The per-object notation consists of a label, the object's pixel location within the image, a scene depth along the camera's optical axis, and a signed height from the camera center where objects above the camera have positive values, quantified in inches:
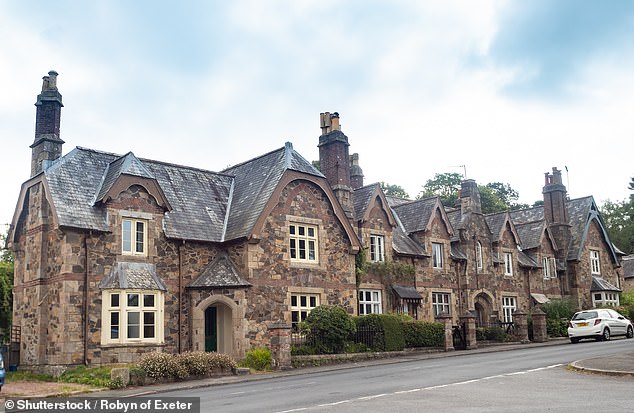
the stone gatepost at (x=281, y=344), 984.3 -42.0
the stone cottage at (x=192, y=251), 979.3 +110.1
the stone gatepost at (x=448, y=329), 1253.1 -35.2
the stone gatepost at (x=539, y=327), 1453.0 -43.3
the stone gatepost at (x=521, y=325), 1450.5 -37.5
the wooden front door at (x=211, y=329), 1122.4 -18.2
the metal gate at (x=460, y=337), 1315.2 -53.1
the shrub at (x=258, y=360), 987.9 -63.4
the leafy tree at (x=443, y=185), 2963.6 +549.4
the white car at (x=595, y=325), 1315.2 -39.8
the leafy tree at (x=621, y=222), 3075.8 +392.0
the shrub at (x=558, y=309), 1598.2 -8.1
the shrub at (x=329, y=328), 1069.8 -21.7
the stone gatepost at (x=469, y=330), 1302.9 -39.8
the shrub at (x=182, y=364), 829.2 -57.5
